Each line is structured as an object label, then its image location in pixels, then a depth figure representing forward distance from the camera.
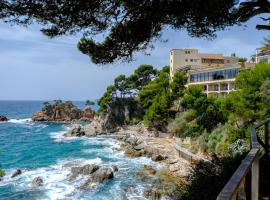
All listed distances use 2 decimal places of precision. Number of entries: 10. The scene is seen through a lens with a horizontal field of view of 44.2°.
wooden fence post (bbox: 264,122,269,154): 7.10
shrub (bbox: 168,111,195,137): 39.29
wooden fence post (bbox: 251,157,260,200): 3.22
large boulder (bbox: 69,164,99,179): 25.83
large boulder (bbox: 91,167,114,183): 24.03
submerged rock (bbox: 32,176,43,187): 23.98
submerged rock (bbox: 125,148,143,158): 33.59
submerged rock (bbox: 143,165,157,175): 25.41
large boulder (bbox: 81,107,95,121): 92.00
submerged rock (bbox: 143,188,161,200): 18.84
